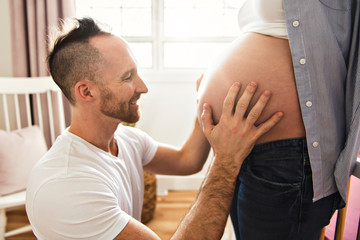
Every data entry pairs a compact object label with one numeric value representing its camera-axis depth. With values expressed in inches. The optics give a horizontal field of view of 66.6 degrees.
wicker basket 76.6
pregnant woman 26.1
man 29.1
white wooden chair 61.8
